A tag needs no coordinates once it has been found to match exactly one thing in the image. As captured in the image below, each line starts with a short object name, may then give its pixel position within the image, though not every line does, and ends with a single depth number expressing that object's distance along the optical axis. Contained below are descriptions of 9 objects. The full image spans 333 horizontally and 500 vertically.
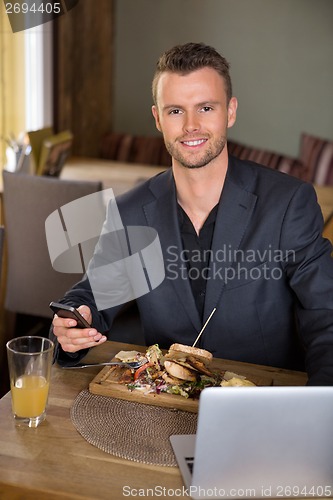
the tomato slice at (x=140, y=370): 1.50
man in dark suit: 1.86
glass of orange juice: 1.35
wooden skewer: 1.77
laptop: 1.05
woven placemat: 1.26
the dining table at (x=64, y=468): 1.15
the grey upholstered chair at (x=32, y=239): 2.92
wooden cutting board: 1.42
